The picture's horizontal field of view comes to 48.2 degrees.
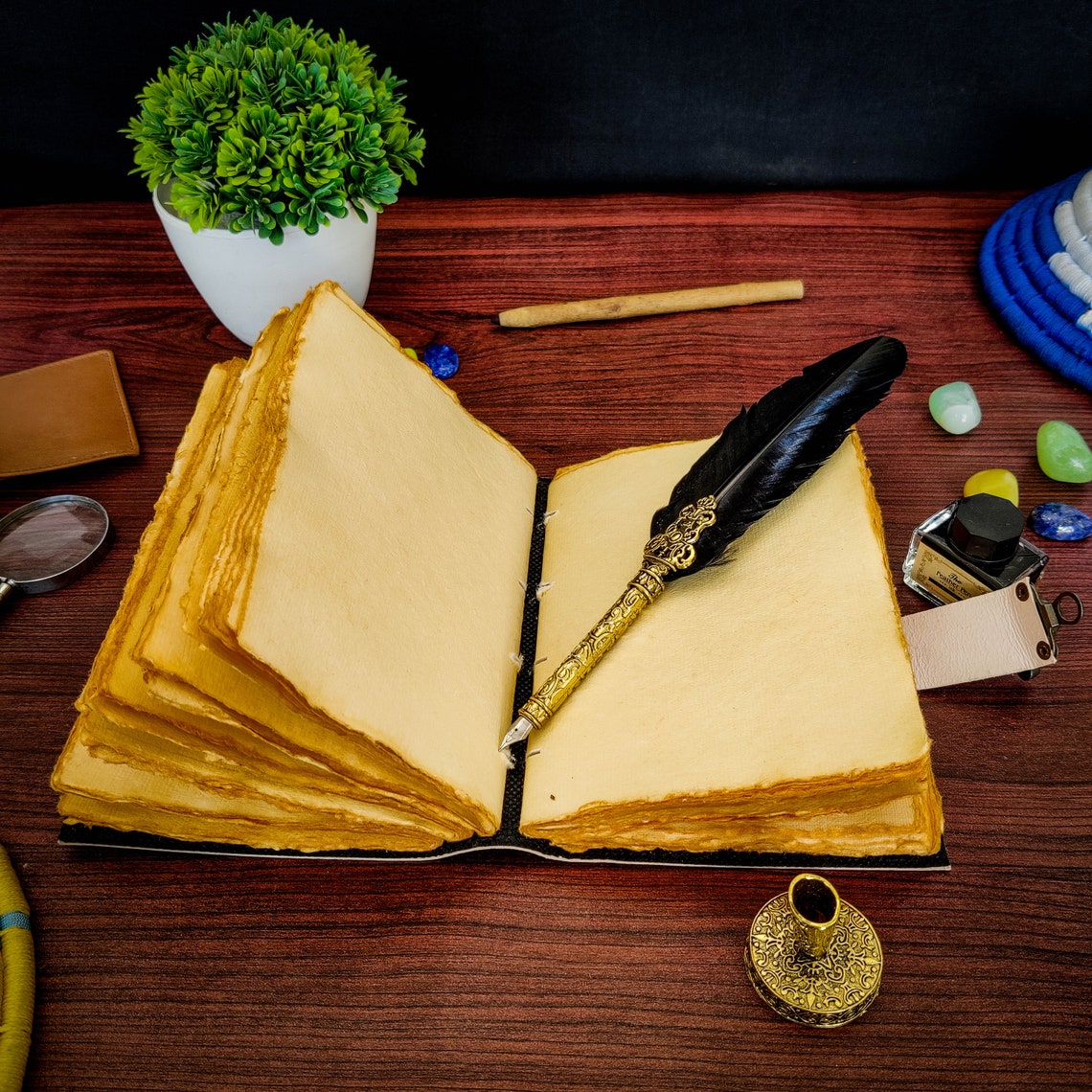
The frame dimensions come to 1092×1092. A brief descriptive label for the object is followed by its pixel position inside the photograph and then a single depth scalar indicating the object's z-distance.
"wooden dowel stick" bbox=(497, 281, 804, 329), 0.59
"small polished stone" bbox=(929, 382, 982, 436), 0.53
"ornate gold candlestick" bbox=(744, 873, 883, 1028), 0.37
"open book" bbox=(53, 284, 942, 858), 0.37
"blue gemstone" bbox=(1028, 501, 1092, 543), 0.49
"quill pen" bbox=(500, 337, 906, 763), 0.42
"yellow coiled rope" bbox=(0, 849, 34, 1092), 0.37
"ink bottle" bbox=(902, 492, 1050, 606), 0.44
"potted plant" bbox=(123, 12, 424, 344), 0.48
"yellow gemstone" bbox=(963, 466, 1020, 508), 0.49
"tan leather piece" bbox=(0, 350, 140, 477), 0.53
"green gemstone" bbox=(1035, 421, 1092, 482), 0.50
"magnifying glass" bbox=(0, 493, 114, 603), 0.49
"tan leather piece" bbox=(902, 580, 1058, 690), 0.42
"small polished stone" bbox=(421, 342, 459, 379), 0.58
